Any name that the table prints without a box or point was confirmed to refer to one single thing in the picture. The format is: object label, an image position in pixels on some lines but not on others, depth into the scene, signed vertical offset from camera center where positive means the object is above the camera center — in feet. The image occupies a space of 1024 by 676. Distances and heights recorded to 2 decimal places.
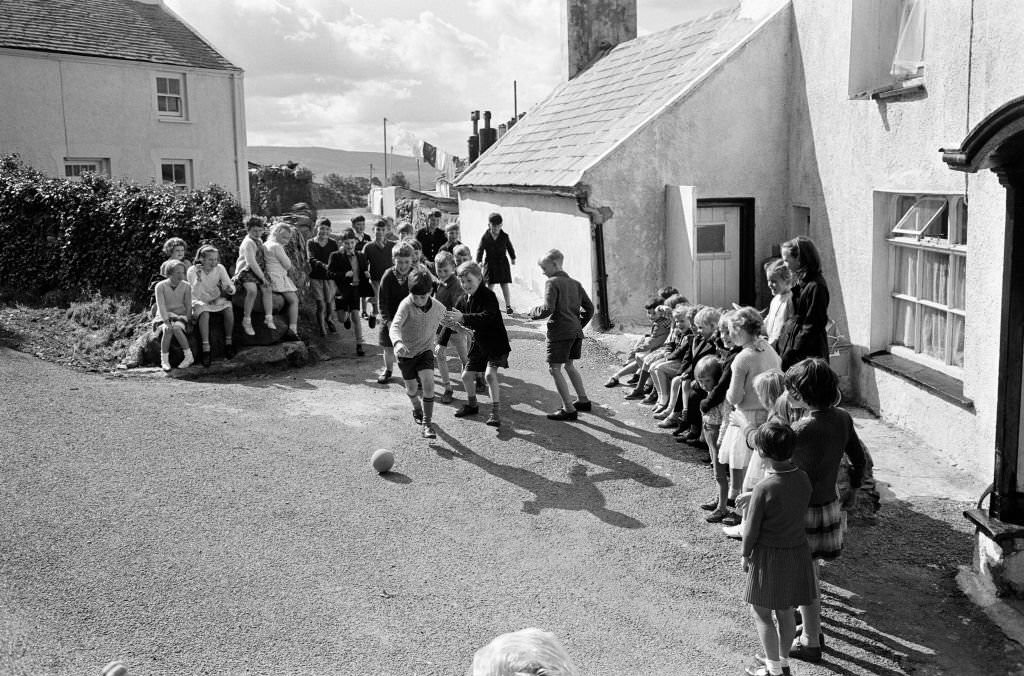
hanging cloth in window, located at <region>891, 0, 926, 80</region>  33.09 +6.58
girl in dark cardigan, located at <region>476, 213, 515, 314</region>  50.08 -1.01
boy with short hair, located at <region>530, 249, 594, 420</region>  32.73 -2.88
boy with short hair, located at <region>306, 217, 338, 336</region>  45.75 -1.62
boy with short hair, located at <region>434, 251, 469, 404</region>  35.04 -1.85
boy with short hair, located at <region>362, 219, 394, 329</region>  41.75 -0.71
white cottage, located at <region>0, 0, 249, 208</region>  77.51 +12.89
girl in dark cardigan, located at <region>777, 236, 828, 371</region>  27.73 -2.20
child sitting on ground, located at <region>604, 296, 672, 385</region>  36.14 -3.95
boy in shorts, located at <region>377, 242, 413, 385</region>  33.68 -1.93
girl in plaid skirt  18.92 -4.34
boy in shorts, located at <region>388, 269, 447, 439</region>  30.81 -3.24
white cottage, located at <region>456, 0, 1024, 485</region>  27.40 +1.95
